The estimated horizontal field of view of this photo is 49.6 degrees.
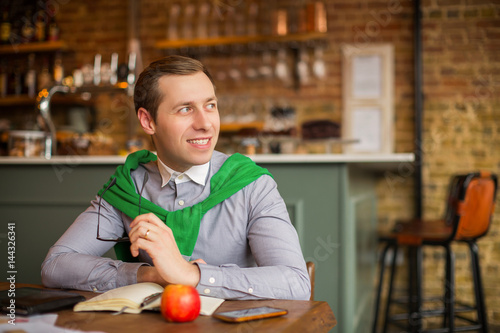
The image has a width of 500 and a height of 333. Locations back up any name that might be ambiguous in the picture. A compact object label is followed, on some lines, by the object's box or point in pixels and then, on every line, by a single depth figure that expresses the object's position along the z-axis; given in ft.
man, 4.10
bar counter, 7.31
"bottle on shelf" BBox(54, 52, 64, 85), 14.96
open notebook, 3.11
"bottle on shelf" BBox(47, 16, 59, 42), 15.81
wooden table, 2.78
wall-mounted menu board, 13.42
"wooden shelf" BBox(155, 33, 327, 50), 13.57
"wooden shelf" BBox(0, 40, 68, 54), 15.56
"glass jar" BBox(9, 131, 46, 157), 9.99
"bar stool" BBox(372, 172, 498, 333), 8.70
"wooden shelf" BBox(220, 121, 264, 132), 13.69
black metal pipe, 12.97
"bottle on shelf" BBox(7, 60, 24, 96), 15.92
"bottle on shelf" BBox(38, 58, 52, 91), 15.58
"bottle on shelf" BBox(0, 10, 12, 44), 16.12
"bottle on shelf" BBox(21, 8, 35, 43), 16.05
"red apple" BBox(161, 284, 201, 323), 2.88
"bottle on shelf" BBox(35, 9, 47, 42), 15.94
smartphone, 2.87
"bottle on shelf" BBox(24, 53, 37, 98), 15.62
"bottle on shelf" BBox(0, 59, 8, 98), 15.94
